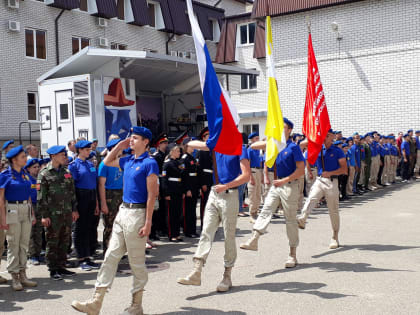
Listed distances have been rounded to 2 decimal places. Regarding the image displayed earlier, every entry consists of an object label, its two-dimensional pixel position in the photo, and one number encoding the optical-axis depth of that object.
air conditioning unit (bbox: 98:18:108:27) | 26.08
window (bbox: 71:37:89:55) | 25.39
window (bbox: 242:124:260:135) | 28.11
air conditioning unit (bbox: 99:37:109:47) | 25.85
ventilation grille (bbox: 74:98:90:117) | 12.84
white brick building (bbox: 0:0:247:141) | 21.95
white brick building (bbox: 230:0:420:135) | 22.56
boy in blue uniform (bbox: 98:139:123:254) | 7.76
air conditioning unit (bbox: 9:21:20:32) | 21.81
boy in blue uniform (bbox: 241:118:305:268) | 7.16
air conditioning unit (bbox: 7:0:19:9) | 21.86
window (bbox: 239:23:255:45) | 29.36
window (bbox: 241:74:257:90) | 29.19
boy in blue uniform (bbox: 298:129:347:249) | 8.43
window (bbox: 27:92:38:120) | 23.36
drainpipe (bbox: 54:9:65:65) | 24.16
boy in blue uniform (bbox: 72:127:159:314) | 5.14
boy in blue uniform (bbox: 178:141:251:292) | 6.04
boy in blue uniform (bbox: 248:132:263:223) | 11.76
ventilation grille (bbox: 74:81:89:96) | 12.86
